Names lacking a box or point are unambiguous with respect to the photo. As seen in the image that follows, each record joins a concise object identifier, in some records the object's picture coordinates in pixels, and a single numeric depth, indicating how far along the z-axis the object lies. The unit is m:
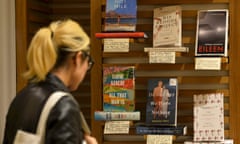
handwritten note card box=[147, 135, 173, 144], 5.01
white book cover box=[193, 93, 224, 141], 5.00
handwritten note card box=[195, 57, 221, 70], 4.91
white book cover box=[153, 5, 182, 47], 5.12
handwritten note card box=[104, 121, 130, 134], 5.12
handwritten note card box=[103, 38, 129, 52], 5.07
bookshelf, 5.12
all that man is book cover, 5.19
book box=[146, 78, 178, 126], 5.10
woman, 3.16
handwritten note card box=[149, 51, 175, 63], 5.00
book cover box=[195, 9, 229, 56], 5.01
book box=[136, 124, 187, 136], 5.04
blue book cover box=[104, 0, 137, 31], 5.16
